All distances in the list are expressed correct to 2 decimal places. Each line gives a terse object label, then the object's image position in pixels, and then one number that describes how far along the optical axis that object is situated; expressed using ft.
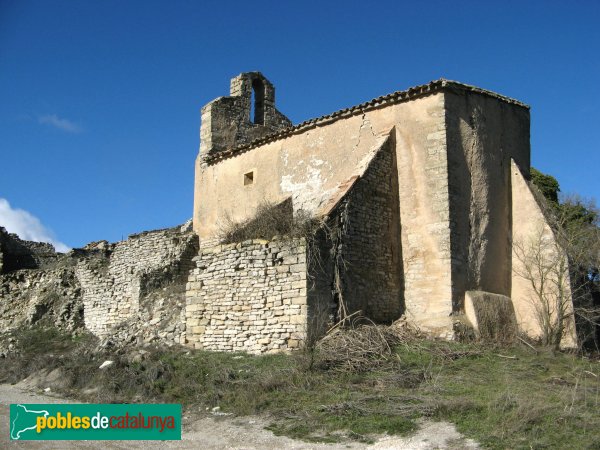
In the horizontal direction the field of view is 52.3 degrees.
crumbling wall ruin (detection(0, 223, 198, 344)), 52.95
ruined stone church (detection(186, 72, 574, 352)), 43.29
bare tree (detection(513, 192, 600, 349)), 43.96
